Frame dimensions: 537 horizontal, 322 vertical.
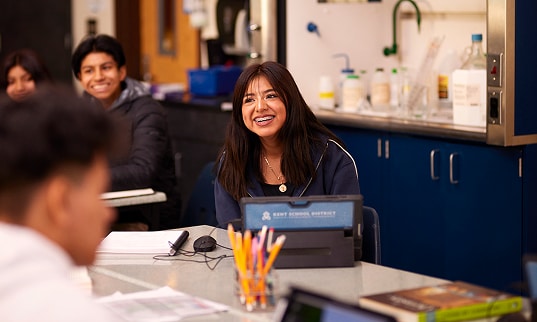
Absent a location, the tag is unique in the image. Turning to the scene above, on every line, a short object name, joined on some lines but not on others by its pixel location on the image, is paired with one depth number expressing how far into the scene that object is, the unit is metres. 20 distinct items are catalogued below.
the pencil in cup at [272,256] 2.40
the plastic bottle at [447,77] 4.88
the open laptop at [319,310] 1.62
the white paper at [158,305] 2.32
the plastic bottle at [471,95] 4.45
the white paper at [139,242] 3.02
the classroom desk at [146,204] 4.01
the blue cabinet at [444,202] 4.23
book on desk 2.16
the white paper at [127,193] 4.04
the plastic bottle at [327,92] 5.25
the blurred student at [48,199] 1.28
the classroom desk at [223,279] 2.51
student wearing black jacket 4.33
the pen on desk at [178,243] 2.98
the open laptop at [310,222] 2.74
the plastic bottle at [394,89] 5.11
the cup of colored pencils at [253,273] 2.40
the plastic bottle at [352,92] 5.16
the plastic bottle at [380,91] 5.14
